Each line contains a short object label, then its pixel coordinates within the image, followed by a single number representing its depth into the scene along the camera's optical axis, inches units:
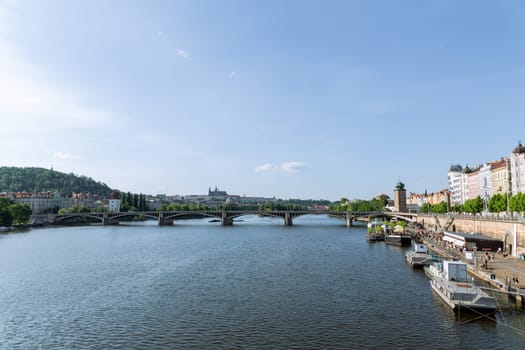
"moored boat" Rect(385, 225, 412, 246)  3142.2
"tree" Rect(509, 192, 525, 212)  2684.1
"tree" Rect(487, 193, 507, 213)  3065.9
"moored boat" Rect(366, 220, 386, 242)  3409.7
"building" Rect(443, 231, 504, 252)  2185.3
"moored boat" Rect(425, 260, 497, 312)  1117.1
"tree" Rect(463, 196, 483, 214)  3840.8
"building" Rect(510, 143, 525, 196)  3262.8
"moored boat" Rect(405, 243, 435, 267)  1964.8
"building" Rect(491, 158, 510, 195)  3703.2
